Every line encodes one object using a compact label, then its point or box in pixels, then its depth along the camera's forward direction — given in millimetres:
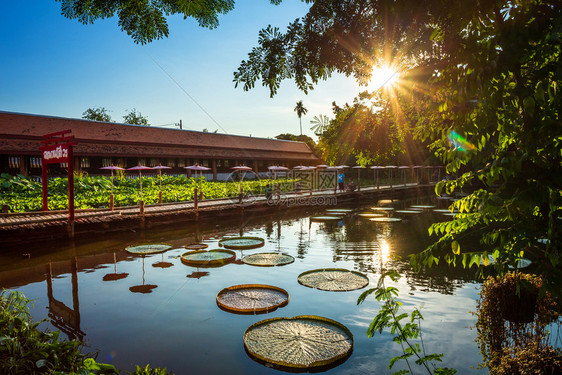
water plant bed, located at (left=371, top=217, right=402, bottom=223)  19781
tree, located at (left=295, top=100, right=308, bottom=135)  90312
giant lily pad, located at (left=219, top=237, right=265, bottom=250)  13248
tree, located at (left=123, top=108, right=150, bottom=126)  69625
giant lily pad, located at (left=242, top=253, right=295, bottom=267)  10953
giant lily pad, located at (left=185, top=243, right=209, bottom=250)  13241
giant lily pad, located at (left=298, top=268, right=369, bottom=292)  8672
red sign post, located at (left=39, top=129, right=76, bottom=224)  14094
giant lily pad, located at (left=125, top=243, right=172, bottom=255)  12328
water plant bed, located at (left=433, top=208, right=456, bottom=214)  23297
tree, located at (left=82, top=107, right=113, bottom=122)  65875
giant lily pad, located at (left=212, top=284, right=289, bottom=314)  7328
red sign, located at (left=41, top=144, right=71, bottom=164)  14328
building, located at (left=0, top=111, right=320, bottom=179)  24594
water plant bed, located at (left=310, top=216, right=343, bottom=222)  21016
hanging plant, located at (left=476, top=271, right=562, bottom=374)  4777
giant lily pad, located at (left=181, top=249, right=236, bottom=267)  11141
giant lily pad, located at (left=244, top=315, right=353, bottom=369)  5207
